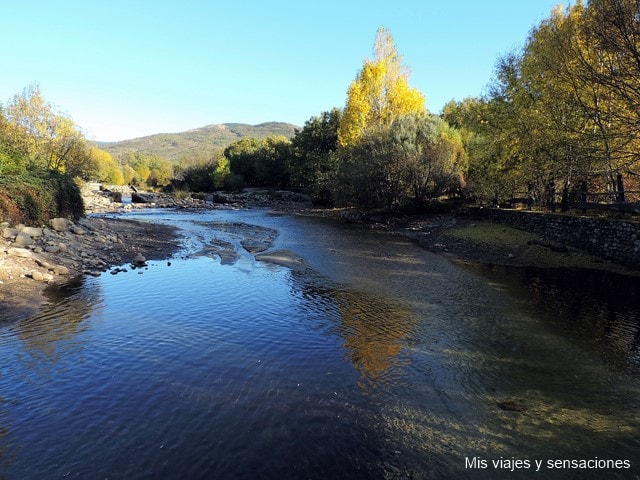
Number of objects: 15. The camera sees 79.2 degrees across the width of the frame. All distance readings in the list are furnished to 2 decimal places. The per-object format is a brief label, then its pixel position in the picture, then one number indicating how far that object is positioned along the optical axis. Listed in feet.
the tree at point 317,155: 212.43
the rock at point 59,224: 73.72
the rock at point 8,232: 60.18
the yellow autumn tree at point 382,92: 164.55
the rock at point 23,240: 59.82
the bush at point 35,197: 66.18
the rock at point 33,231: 64.68
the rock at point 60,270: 57.88
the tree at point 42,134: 157.69
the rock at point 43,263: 57.97
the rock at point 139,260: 69.35
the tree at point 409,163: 134.31
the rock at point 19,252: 56.70
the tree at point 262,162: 313.32
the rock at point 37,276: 53.46
